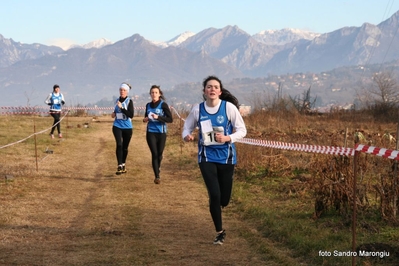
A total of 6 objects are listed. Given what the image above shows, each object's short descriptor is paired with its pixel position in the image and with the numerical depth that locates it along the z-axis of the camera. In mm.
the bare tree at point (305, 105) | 38800
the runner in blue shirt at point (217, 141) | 7723
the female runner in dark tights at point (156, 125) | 12953
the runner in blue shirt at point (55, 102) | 21828
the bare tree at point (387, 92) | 38072
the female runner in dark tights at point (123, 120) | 13633
